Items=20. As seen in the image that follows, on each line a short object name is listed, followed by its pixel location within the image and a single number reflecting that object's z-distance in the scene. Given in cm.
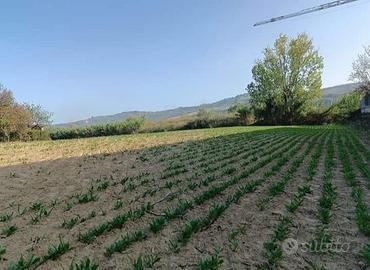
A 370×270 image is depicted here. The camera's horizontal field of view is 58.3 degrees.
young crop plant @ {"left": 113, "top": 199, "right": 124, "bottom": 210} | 562
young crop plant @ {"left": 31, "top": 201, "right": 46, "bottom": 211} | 572
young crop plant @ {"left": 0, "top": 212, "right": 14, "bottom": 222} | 511
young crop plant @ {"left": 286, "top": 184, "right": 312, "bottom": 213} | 528
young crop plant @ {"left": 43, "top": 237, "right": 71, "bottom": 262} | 369
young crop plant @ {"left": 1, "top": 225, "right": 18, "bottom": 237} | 449
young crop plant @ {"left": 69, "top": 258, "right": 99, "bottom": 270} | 332
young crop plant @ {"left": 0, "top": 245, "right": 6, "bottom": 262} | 377
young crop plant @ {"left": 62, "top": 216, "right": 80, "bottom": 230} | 472
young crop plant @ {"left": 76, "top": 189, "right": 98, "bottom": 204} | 612
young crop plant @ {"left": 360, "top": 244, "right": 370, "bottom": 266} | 351
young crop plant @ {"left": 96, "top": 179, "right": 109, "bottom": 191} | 717
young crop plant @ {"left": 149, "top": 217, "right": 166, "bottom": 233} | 447
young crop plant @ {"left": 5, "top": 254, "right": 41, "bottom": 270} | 341
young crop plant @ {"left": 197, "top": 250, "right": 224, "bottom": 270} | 338
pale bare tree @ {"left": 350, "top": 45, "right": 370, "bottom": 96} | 4506
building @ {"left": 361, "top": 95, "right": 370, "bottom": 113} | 4508
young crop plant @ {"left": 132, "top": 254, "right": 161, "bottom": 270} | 338
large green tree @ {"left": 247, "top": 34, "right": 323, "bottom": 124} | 4706
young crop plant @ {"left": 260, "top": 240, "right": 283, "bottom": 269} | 350
